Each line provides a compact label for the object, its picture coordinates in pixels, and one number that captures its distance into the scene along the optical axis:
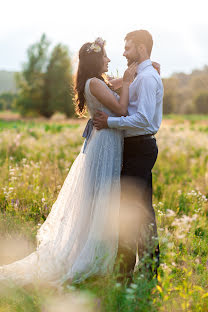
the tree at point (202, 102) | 63.60
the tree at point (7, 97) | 101.09
